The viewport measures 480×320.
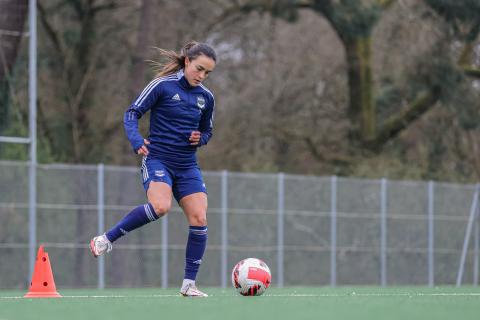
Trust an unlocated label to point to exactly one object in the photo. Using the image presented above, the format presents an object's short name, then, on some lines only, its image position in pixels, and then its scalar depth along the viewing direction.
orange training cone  19.52
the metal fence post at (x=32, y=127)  34.69
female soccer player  19.17
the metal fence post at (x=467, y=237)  46.06
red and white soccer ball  18.66
